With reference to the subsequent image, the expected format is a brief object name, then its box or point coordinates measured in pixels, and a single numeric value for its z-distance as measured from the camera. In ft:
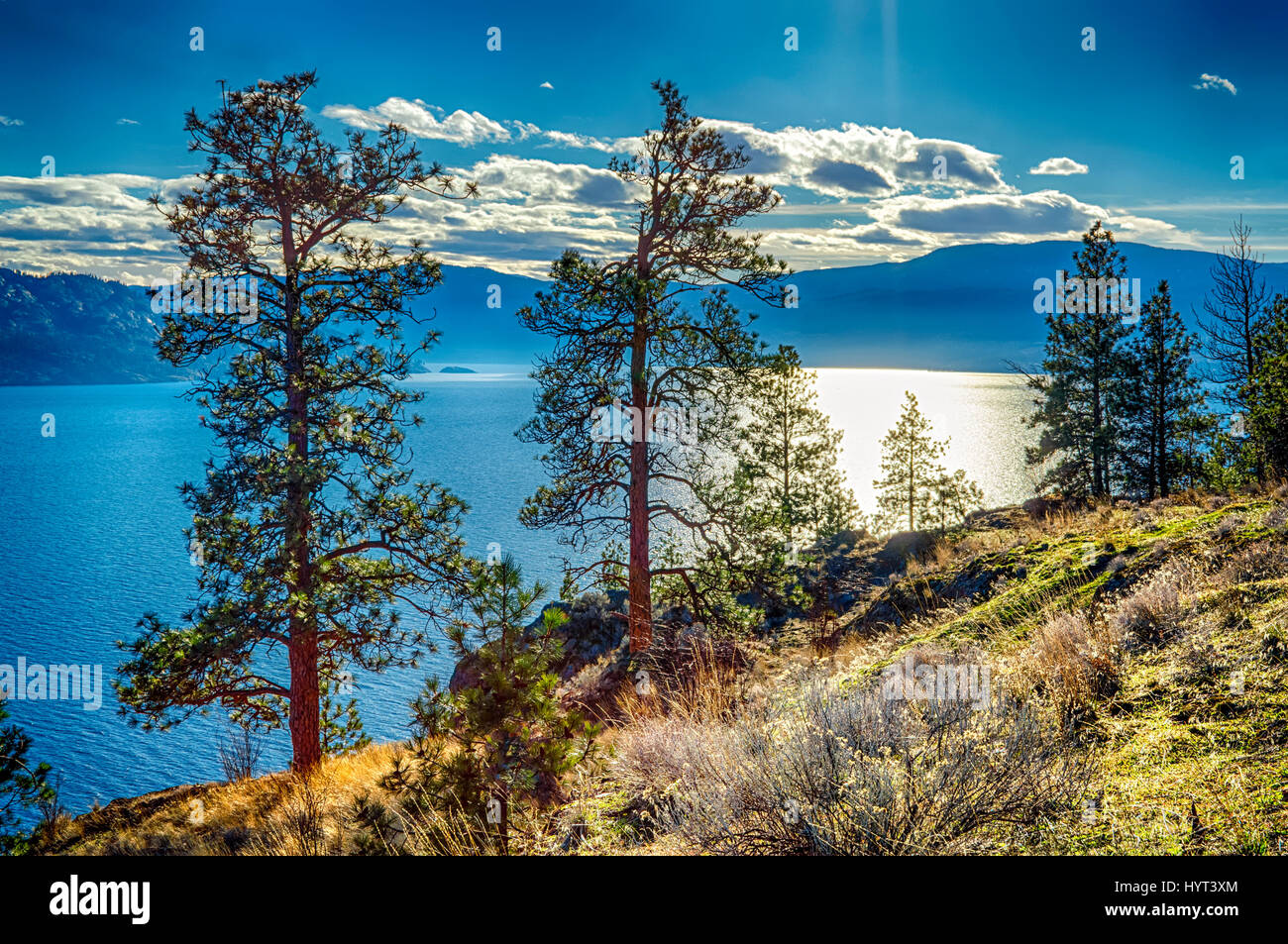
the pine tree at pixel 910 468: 150.10
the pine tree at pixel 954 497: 141.79
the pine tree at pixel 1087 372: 109.40
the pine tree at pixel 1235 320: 91.86
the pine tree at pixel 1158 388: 110.42
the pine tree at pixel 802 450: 124.47
